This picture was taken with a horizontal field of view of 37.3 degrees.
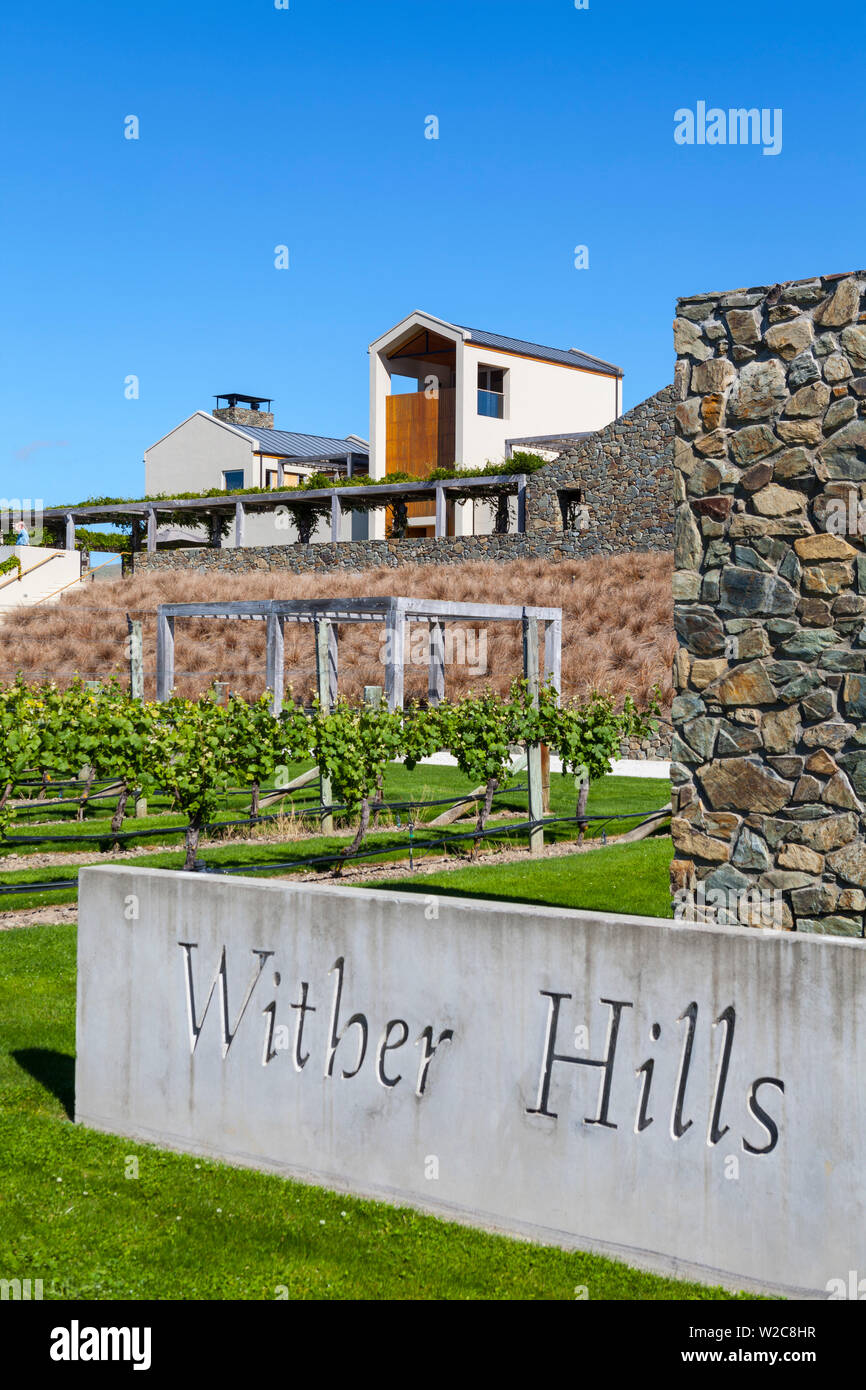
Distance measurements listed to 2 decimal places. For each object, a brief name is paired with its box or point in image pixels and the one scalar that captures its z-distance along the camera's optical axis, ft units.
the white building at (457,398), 127.65
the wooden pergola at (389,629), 48.60
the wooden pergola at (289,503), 115.96
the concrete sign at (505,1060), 12.31
